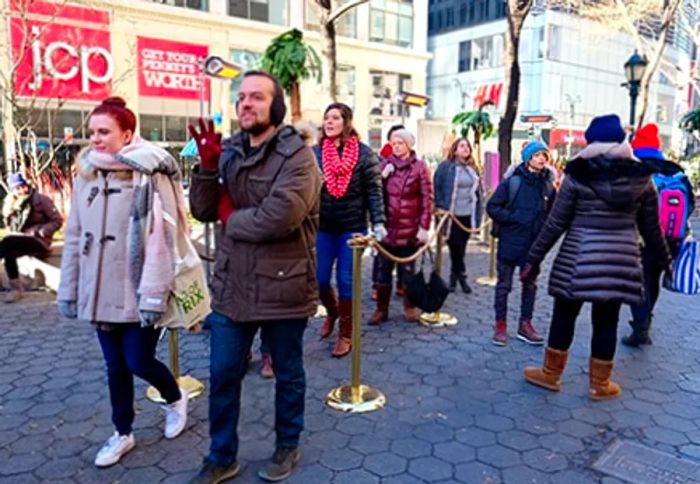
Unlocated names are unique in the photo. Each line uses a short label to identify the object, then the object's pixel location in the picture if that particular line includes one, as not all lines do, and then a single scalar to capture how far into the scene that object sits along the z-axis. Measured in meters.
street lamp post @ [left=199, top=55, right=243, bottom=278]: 7.66
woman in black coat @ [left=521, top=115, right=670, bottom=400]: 3.90
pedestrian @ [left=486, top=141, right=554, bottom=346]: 5.22
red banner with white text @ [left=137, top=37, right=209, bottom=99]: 25.11
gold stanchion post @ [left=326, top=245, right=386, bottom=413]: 3.97
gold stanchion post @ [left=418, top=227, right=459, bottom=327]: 5.99
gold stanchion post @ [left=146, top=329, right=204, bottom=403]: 4.11
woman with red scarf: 4.86
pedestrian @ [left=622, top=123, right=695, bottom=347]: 4.82
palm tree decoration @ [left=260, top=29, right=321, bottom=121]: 8.76
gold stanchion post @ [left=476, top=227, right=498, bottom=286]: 7.89
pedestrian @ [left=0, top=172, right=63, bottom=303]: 6.86
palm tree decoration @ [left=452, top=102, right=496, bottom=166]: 12.38
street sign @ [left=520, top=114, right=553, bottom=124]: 20.48
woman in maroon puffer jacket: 5.68
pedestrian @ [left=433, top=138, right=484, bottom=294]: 7.34
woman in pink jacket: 3.02
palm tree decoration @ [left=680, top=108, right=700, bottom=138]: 13.92
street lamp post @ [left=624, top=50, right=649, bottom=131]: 14.93
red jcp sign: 19.78
